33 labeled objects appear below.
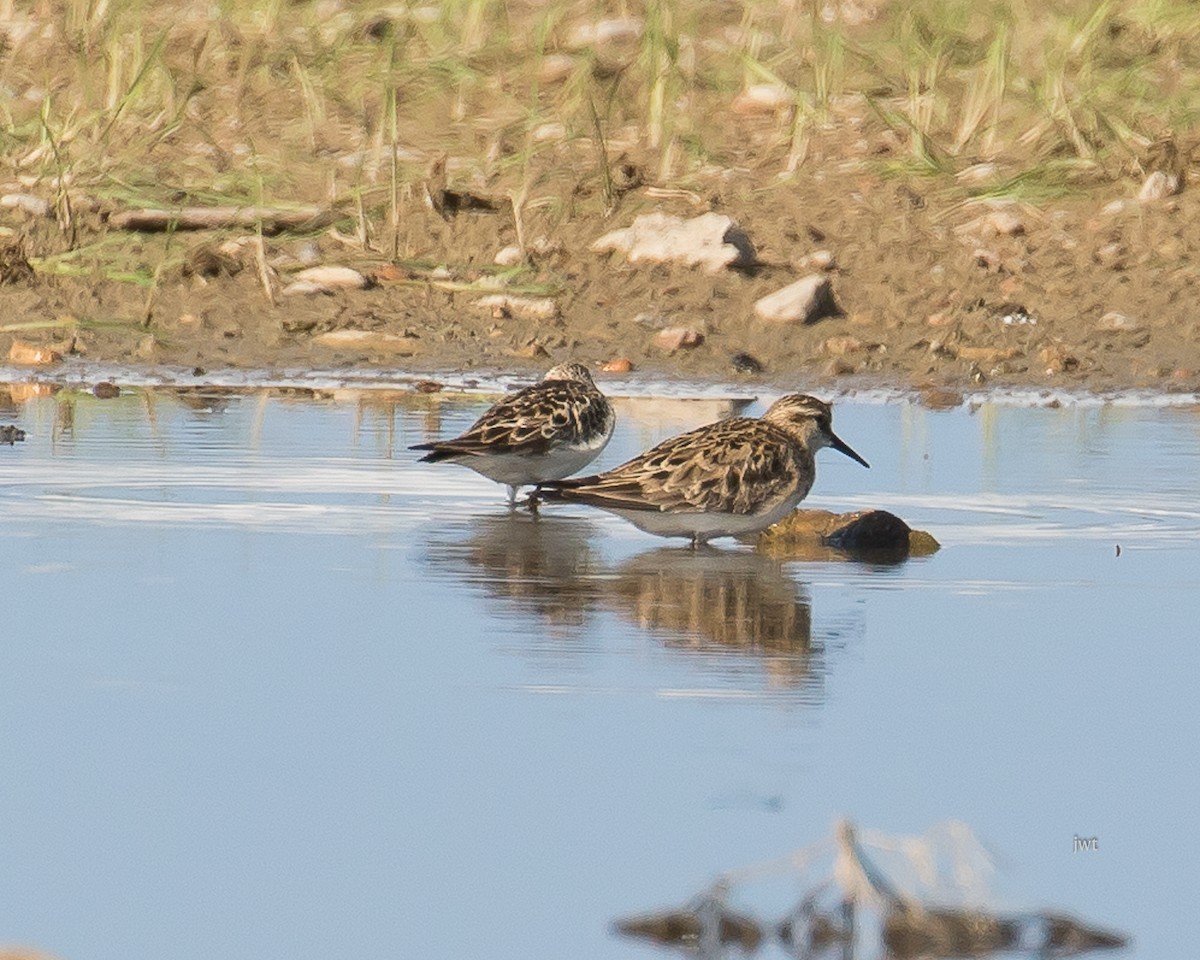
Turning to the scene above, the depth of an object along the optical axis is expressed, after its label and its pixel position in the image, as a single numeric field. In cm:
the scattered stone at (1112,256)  1567
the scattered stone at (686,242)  1567
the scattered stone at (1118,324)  1494
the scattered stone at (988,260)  1567
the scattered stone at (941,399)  1354
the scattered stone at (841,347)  1470
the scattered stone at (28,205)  1622
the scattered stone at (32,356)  1459
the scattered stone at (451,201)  1644
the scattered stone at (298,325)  1518
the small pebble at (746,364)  1448
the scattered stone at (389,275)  1573
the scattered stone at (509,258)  1592
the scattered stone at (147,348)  1474
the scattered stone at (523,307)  1535
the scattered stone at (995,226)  1597
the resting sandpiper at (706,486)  941
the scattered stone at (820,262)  1577
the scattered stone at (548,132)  1720
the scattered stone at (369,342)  1488
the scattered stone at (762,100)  1759
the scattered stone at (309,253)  1586
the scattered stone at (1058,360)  1438
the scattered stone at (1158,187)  1620
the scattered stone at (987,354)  1456
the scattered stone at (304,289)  1551
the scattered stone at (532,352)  1482
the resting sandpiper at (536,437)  1052
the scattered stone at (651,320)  1522
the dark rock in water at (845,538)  906
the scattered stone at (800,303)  1509
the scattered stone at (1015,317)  1510
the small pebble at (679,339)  1483
